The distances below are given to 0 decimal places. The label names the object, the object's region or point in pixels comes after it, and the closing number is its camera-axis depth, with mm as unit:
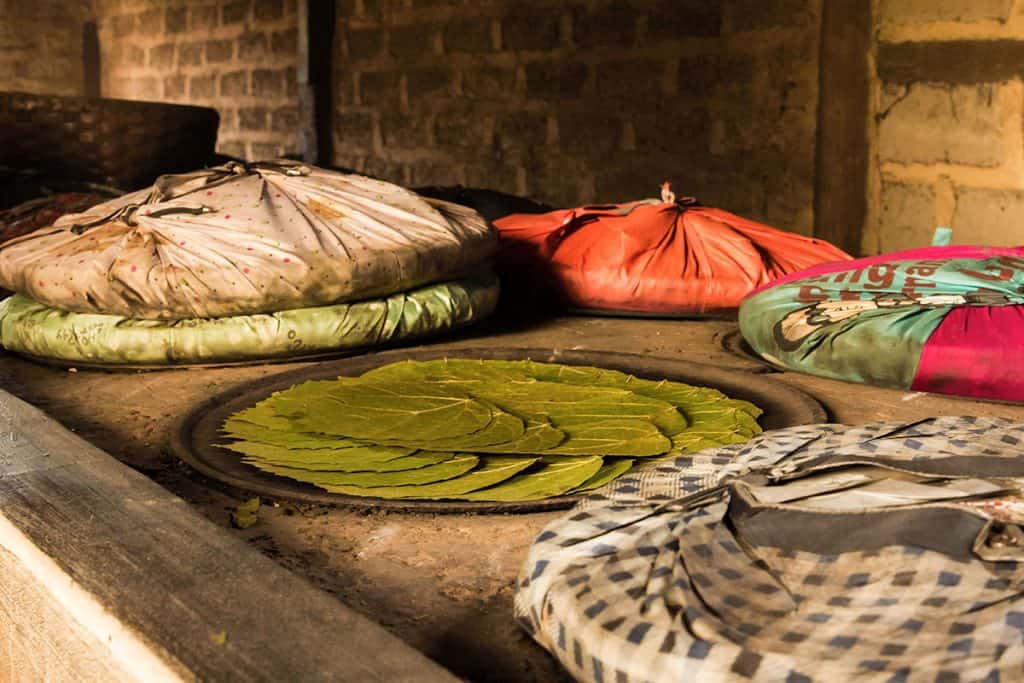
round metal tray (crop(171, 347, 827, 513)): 1764
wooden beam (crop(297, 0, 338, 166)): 6762
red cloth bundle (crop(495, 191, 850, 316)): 3277
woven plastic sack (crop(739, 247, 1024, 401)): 2340
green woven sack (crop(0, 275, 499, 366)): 2703
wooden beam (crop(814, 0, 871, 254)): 4105
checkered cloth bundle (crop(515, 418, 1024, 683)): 1029
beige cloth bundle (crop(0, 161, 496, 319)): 2672
